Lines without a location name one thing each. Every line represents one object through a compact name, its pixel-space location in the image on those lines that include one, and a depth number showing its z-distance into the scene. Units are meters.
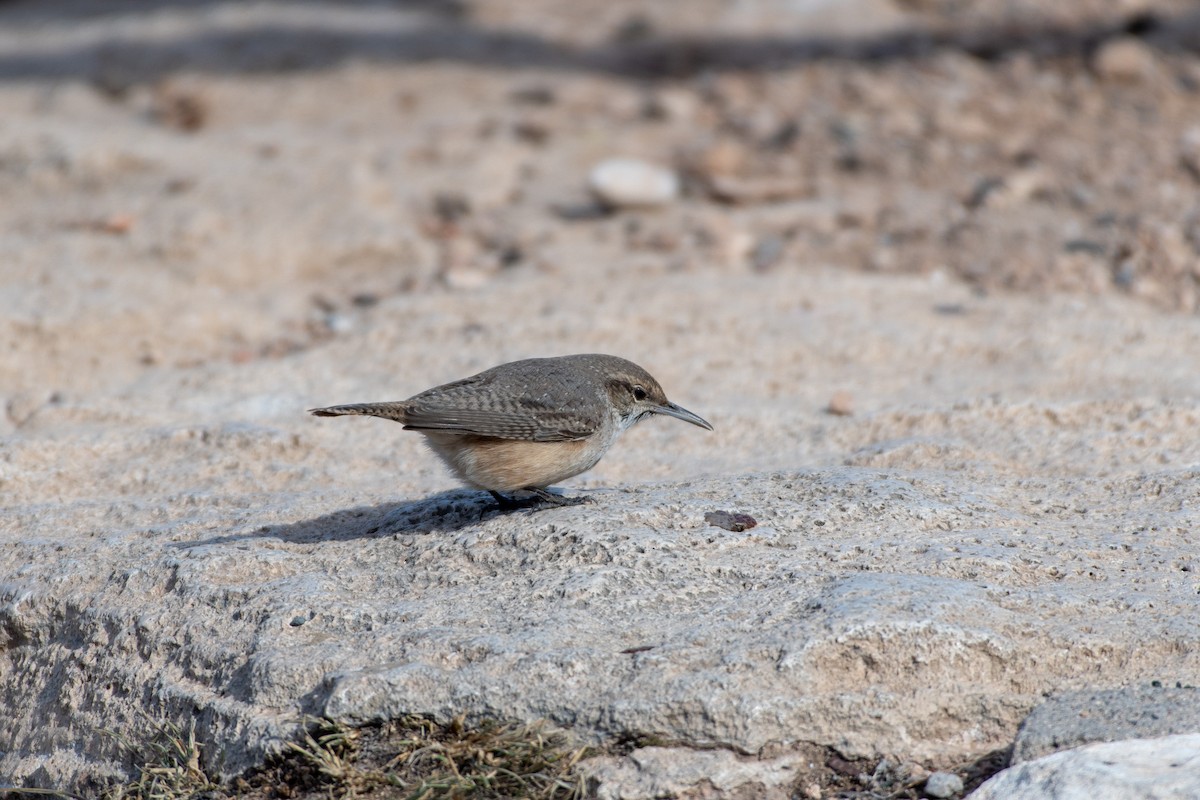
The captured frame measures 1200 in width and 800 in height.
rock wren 9.95
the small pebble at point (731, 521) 9.17
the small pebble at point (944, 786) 7.01
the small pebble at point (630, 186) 18.00
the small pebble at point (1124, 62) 19.45
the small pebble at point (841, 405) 12.75
